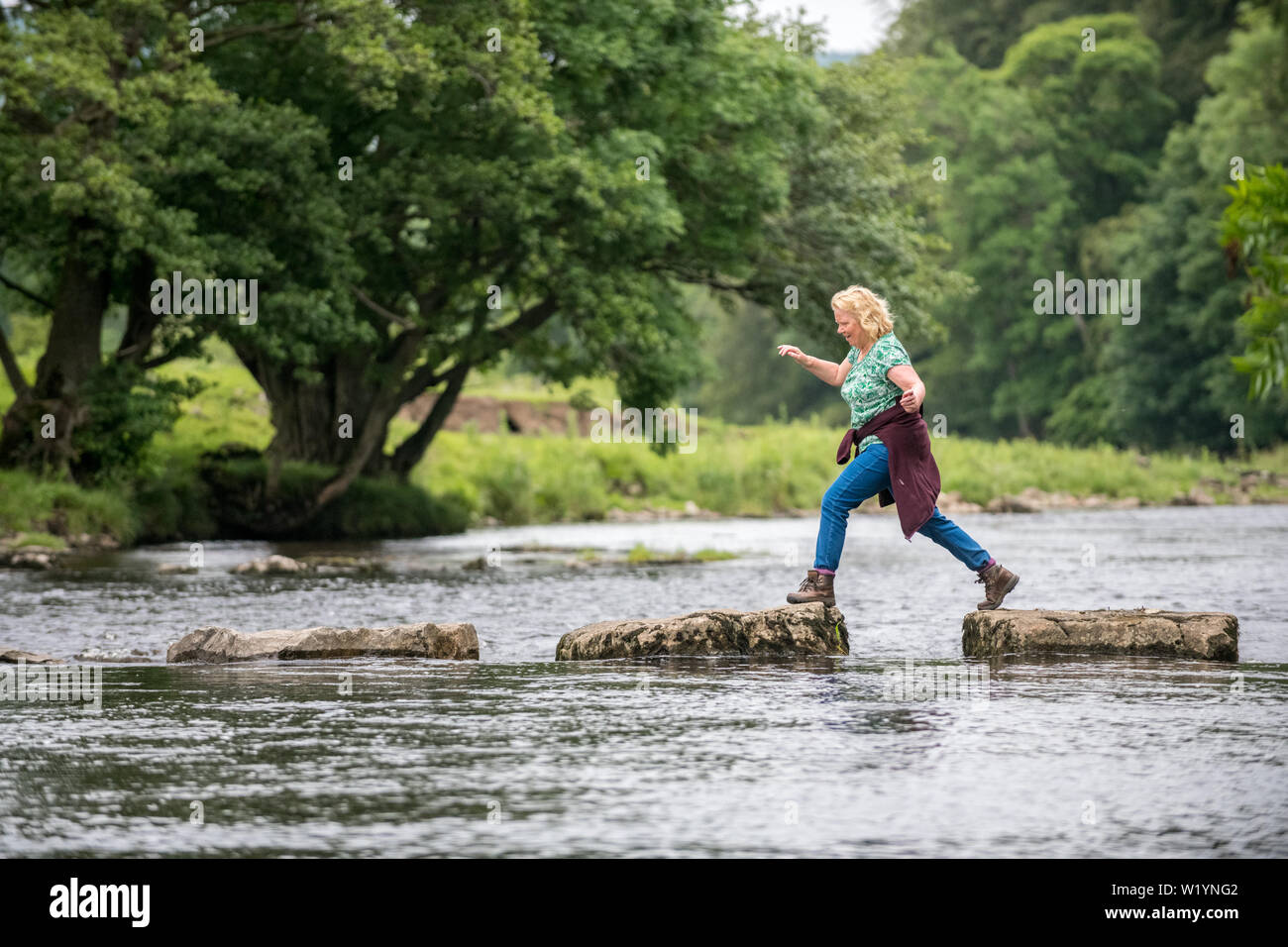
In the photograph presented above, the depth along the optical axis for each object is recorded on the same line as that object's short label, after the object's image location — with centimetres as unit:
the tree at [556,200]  2867
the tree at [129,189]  2523
